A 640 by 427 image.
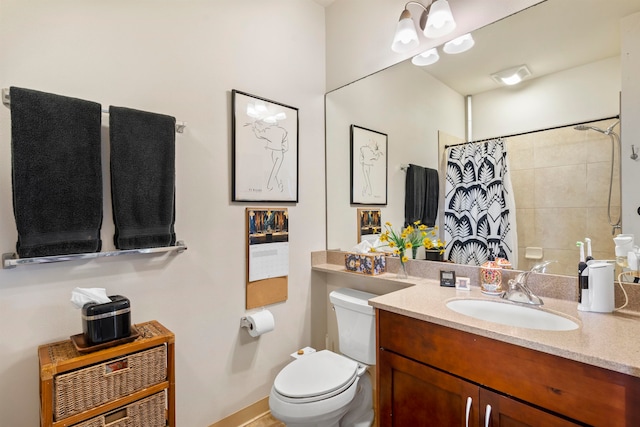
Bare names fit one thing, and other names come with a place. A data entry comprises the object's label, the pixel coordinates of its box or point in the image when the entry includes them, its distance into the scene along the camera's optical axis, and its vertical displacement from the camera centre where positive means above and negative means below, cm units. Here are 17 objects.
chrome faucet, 133 -34
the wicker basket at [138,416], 116 -79
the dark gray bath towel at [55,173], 113 +17
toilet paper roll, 183 -65
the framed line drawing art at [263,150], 184 +42
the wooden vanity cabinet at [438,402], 102 -70
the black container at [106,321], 116 -40
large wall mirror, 131 +52
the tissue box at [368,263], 197 -32
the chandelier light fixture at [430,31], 162 +103
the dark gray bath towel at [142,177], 136 +18
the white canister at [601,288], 117 -29
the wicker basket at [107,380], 107 -62
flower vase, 189 -36
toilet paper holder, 185 -65
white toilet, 142 -83
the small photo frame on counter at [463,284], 160 -36
